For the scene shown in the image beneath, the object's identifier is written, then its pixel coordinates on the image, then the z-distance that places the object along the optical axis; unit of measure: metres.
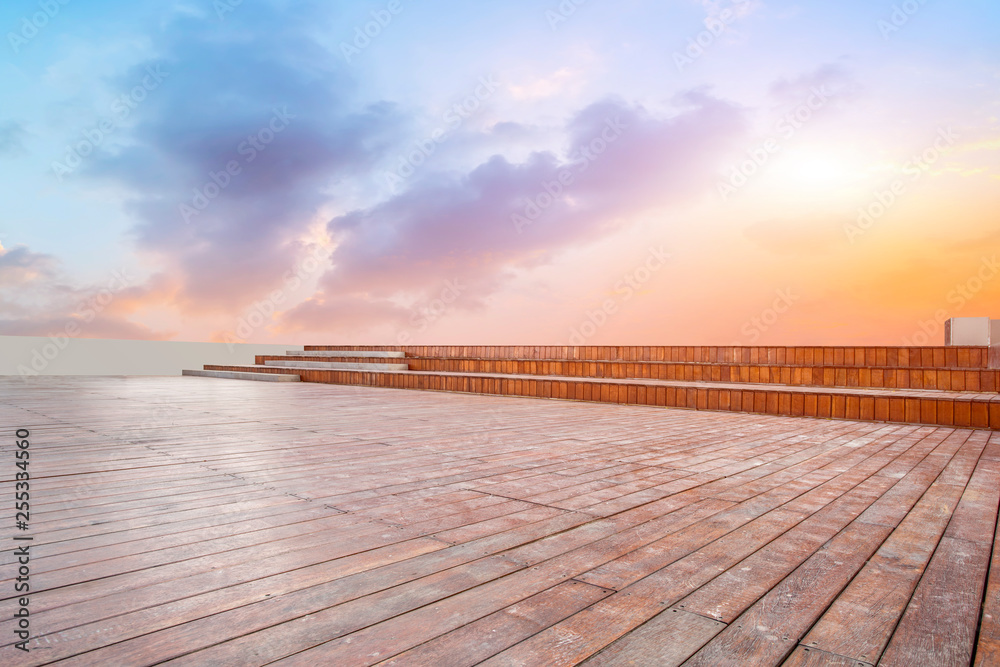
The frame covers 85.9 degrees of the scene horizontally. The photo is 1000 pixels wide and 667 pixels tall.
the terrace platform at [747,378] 3.71
